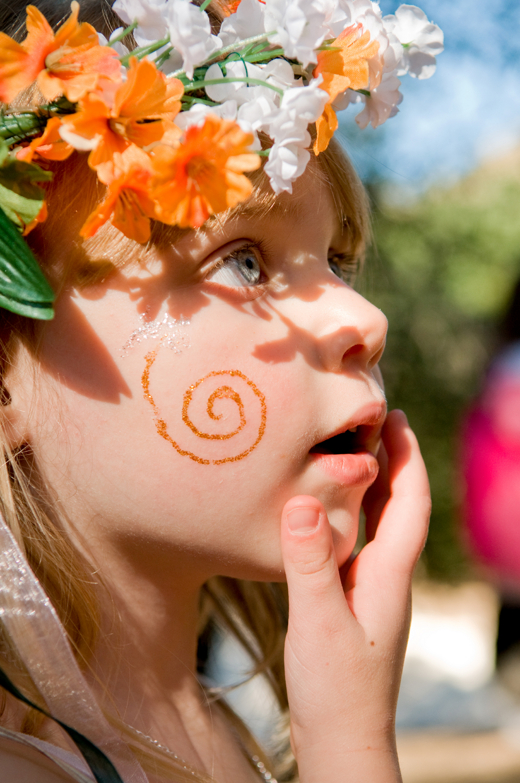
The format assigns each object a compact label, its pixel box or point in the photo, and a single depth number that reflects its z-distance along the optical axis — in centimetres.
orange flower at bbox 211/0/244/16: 62
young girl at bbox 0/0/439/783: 56
